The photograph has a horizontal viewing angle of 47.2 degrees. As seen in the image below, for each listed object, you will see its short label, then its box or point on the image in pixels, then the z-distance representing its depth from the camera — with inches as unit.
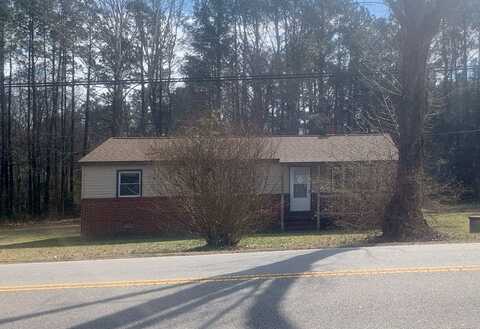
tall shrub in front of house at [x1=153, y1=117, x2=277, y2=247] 561.6
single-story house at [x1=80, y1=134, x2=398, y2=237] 876.0
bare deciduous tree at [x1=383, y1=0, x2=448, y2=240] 540.1
